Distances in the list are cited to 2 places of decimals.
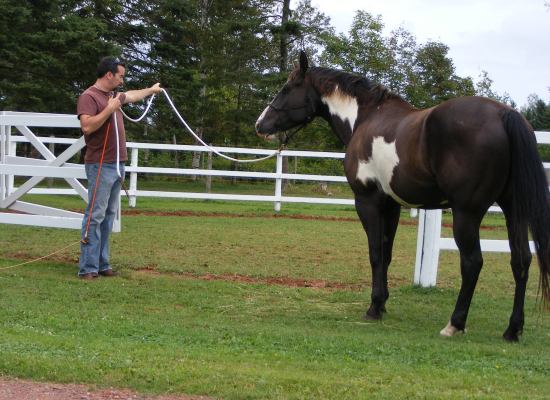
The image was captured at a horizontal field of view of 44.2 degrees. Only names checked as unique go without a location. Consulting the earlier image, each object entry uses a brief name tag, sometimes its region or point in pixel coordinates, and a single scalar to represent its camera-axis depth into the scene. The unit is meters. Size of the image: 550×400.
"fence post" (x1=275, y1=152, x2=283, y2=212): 17.30
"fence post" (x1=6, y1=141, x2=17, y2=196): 9.92
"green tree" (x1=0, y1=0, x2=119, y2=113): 26.47
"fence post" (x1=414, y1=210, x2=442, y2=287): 7.77
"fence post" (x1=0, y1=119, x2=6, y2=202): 9.59
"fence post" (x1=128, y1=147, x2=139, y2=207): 16.83
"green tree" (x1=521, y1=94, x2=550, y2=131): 50.02
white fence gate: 8.16
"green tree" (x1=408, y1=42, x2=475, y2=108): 35.66
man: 7.56
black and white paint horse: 5.16
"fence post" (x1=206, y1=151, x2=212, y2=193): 25.05
